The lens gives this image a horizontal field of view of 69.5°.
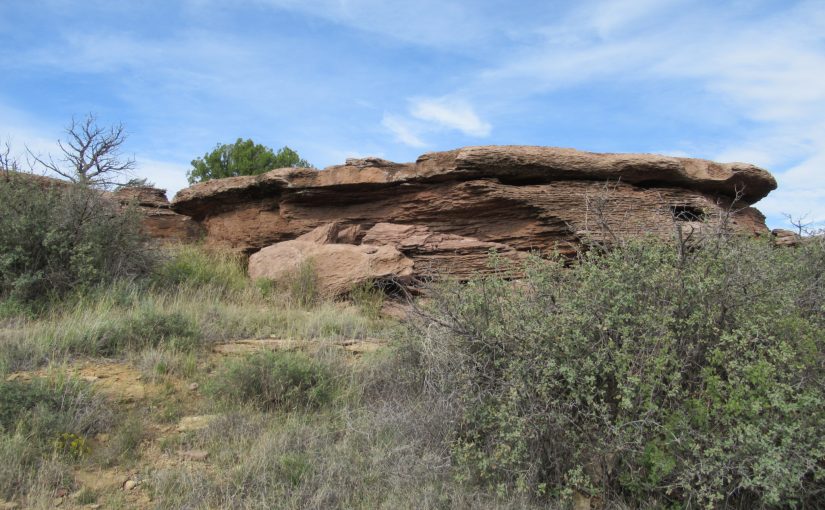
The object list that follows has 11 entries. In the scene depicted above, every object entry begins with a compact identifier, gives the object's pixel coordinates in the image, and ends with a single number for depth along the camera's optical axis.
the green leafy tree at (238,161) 23.73
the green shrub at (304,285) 8.95
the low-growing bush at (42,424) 3.98
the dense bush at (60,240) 7.68
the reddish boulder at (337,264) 9.09
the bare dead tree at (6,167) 9.25
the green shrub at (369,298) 8.35
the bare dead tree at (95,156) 13.56
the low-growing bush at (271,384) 5.25
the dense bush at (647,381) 3.62
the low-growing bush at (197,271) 9.07
